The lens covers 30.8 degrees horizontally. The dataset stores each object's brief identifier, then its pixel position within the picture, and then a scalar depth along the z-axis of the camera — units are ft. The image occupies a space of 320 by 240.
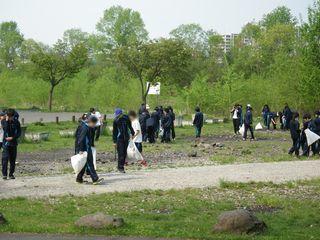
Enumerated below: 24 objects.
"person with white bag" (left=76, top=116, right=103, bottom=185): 45.91
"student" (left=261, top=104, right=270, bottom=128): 131.23
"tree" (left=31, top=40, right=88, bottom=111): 183.21
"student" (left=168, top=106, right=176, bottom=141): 94.54
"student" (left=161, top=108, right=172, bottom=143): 92.27
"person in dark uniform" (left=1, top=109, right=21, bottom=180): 48.83
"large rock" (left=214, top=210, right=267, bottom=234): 28.96
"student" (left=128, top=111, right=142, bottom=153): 59.36
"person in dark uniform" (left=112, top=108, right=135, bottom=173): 51.85
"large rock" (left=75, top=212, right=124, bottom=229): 29.78
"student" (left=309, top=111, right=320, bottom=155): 69.79
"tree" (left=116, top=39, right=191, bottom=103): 163.02
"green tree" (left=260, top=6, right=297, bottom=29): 292.51
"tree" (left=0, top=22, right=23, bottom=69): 311.47
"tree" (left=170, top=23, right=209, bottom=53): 311.27
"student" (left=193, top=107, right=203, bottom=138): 98.37
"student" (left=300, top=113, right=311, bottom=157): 70.03
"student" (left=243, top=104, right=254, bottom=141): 94.12
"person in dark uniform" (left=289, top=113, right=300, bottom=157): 69.92
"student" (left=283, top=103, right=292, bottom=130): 121.19
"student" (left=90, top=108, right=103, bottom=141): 89.70
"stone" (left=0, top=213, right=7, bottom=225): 30.81
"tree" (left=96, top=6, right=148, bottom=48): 317.01
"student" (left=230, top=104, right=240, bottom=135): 107.86
